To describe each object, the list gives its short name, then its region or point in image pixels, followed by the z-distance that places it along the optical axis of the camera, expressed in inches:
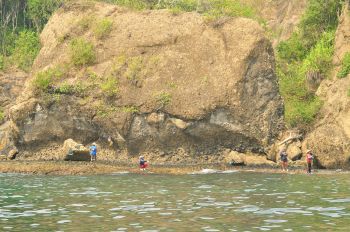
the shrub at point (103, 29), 2237.9
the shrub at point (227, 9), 2367.7
